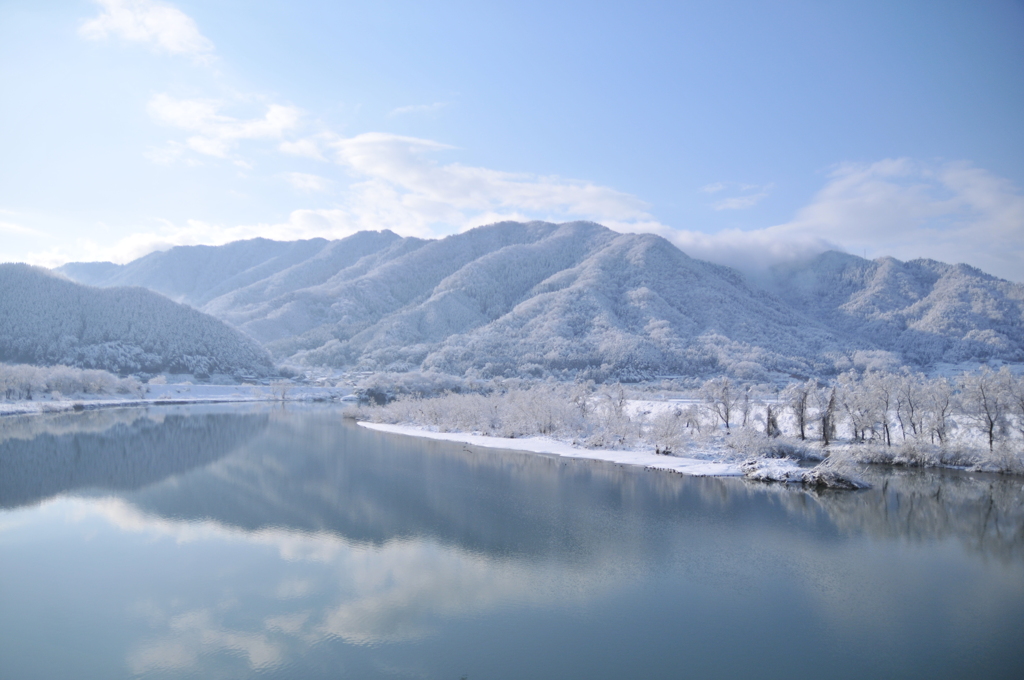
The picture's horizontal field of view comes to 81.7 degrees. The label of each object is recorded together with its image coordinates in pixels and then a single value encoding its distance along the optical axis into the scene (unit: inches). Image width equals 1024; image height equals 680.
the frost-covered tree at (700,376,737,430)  1860.2
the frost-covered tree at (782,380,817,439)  1679.4
